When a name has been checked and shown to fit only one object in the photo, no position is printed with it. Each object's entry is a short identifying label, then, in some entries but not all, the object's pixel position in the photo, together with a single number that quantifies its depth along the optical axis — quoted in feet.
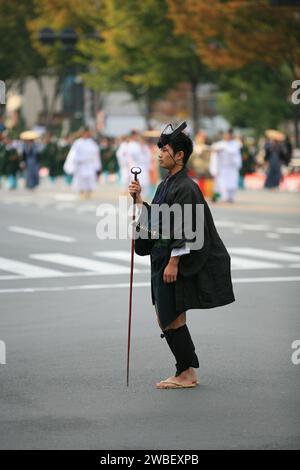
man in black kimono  28.43
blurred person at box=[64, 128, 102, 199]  113.09
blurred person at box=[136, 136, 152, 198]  117.00
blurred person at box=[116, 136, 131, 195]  116.67
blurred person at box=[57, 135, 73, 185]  144.79
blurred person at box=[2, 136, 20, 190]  132.36
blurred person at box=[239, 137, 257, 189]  131.44
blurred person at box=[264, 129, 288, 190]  127.34
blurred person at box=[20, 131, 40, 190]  129.39
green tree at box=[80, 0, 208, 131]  170.91
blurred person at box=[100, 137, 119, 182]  161.68
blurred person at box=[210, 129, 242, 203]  105.50
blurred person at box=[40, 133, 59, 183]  147.02
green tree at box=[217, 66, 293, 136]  165.58
